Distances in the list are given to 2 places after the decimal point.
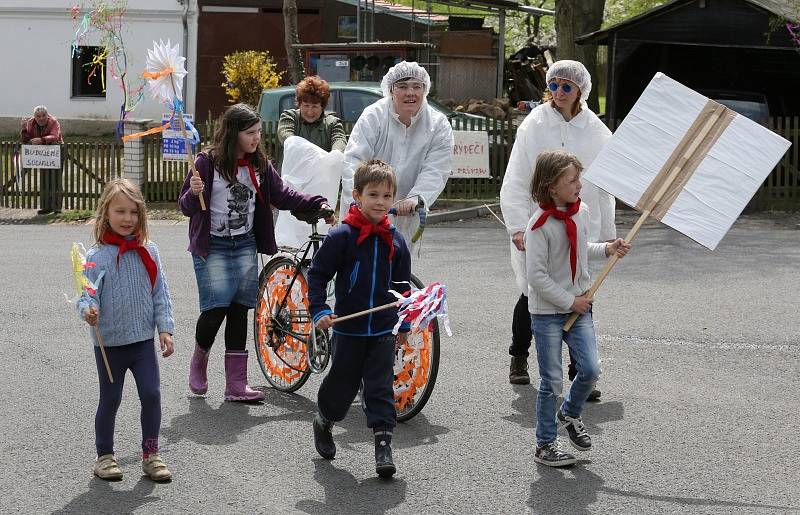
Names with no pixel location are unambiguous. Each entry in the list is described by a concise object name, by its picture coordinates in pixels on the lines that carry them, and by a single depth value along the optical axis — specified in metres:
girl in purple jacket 6.90
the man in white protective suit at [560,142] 7.08
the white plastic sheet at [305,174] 7.75
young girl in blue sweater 5.50
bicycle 6.68
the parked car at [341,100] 18.61
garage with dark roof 19.03
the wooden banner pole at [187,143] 6.62
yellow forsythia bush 28.07
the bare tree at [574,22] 23.19
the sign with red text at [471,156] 17.61
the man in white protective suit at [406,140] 7.04
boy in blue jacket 5.65
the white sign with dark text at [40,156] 18.88
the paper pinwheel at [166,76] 6.74
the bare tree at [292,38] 22.67
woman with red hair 8.09
